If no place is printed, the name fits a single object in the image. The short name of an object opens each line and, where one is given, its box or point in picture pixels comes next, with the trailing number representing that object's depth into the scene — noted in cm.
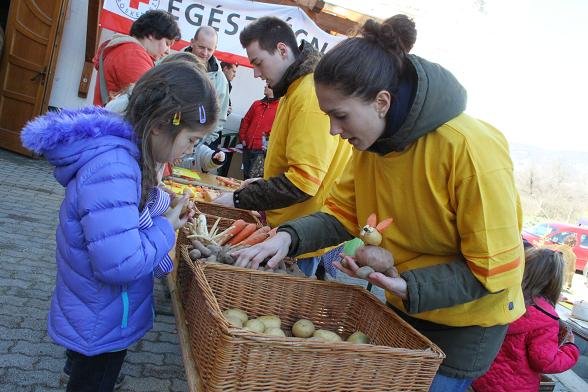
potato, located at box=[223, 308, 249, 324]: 163
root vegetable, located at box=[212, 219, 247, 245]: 226
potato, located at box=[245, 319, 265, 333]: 159
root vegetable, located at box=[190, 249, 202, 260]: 190
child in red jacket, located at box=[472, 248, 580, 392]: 233
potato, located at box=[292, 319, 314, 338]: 169
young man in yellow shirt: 229
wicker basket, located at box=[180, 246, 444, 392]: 125
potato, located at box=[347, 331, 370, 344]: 165
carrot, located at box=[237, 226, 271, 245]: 226
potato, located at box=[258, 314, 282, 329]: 167
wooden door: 703
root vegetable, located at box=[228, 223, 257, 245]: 234
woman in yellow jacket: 133
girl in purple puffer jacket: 144
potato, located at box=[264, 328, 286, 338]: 159
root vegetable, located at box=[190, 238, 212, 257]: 195
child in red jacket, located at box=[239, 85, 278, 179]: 604
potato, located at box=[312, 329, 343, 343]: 165
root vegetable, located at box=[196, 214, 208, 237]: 223
